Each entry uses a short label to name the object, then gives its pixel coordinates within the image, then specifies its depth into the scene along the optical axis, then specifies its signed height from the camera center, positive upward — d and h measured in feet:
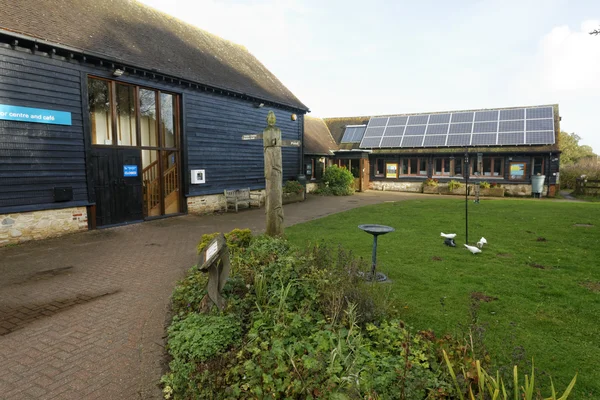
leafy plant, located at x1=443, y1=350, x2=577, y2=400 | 7.41 -5.05
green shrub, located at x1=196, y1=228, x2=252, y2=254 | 21.29 -3.79
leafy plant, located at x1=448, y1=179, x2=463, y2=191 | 76.05 -1.97
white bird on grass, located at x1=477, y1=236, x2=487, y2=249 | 26.09 -5.14
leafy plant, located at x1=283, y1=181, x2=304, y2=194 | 60.03 -1.42
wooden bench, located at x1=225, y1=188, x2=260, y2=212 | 48.88 -2.56
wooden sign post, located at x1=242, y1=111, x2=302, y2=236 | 23.84 +0.24
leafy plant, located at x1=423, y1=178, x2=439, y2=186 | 80.46 -1.27
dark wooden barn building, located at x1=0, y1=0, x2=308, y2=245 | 28.86 +6.91
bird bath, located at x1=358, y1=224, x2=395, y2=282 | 18.66 -2.97
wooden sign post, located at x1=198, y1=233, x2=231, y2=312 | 13.58 -3.72
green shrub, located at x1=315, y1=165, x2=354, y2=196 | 75.36 -0.80
